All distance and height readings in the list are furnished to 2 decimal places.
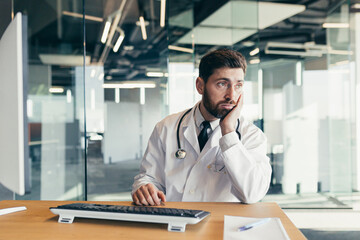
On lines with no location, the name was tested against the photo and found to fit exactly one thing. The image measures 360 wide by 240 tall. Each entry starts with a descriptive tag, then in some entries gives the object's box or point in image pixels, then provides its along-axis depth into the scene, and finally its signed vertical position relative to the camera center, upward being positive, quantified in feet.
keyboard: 3.77 -1.13
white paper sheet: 3.43 -1.22
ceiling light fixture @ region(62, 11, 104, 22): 13.99 +4.28
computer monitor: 3.16 +0.16
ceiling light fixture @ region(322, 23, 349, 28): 13.82 +3.74
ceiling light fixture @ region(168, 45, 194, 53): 13.82 +2.83
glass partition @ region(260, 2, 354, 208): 13.83 -0.01
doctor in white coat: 5.42 -0.55
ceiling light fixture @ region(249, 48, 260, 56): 14.29 +2.71
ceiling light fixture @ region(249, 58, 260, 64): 14.30 +2.34
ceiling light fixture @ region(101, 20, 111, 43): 13.57 +3.43
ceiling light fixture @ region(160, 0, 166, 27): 13.66 +4.24
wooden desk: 3.57 -1.25
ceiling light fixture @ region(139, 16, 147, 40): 13.51 +3.62
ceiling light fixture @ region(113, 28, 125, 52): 13.47 +3.05
